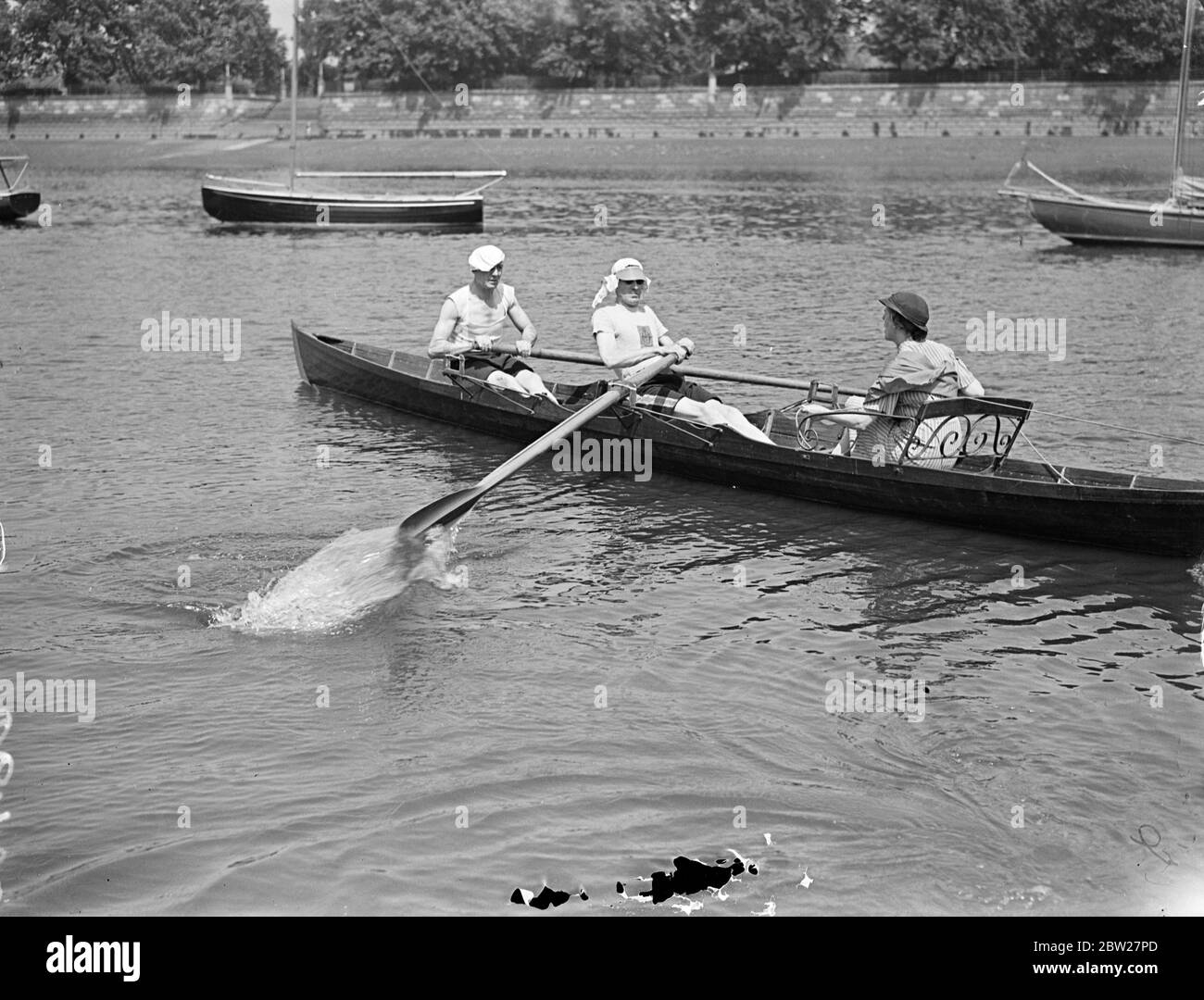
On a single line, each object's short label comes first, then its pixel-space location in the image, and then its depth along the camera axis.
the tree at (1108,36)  94.81
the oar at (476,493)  13.24
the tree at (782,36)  103.50
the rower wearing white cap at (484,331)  17.30
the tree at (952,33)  100.04
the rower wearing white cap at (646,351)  15.67
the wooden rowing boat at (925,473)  13.16
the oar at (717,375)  15.44
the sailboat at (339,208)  42.84
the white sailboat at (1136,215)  37.31
